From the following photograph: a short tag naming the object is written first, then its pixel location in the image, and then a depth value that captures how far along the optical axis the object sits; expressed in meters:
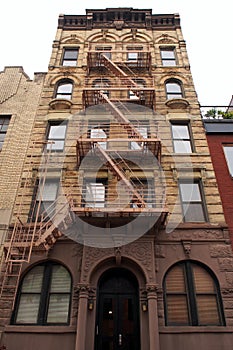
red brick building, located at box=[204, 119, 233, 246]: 12.71
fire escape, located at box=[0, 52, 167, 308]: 10.79
